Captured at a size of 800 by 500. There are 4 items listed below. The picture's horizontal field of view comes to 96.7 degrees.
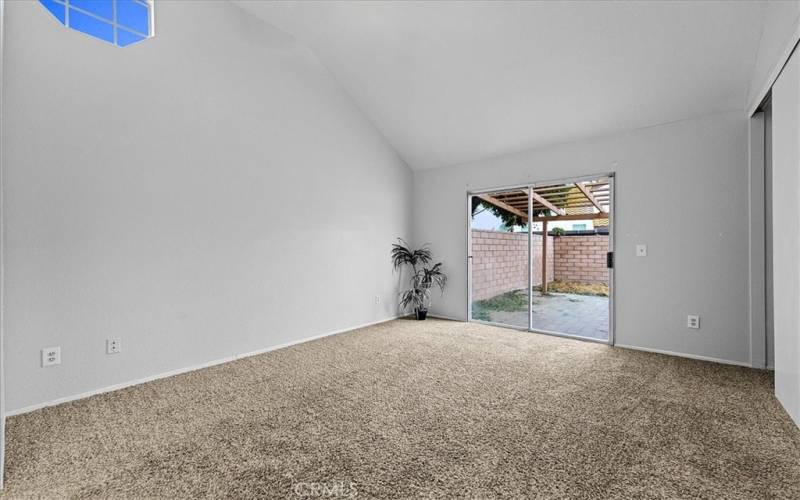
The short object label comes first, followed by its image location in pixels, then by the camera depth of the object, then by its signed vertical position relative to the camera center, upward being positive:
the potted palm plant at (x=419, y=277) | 5.17 -0.39
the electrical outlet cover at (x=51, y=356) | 2.39 -0.70
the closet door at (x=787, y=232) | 2.09 +0.11
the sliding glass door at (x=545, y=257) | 4.03 -0.09
